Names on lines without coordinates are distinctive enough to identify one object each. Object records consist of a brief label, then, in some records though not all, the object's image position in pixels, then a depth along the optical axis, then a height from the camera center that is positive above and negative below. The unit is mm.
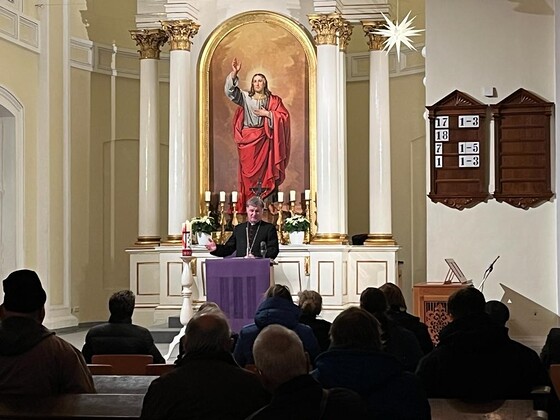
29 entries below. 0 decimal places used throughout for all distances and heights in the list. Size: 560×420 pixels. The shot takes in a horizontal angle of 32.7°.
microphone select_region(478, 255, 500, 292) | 10434 -793
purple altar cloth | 10102 -894
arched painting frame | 13203 +1715
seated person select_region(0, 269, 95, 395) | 3980 -627
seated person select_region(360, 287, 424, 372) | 5047 -750
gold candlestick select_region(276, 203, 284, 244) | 12838 -303
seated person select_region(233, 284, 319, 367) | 5570 -711
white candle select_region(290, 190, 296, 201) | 12945 +89
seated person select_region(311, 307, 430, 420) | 3486 -648
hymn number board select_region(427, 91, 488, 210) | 10633 +562
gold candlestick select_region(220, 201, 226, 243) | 13023 -292
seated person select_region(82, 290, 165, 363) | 5902 -837
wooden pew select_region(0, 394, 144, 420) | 3432 -767
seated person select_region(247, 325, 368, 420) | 2895 -576
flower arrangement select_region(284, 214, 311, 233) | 12500 -307
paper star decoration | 10461 +1866
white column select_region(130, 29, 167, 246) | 13375 +922
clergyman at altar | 10532 -430
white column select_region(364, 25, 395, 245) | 12797 +719
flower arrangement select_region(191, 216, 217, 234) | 12656 -309
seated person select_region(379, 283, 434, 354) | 5793 -713
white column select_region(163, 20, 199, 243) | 12992 +1025
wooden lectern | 9734 -1044
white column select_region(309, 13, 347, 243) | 12625 +923
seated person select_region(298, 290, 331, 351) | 5992 -745
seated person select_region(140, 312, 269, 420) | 3258 -648
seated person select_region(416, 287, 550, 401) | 4434 -774
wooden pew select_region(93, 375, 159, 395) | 4332 -849
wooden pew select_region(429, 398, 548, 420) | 3520 -808
